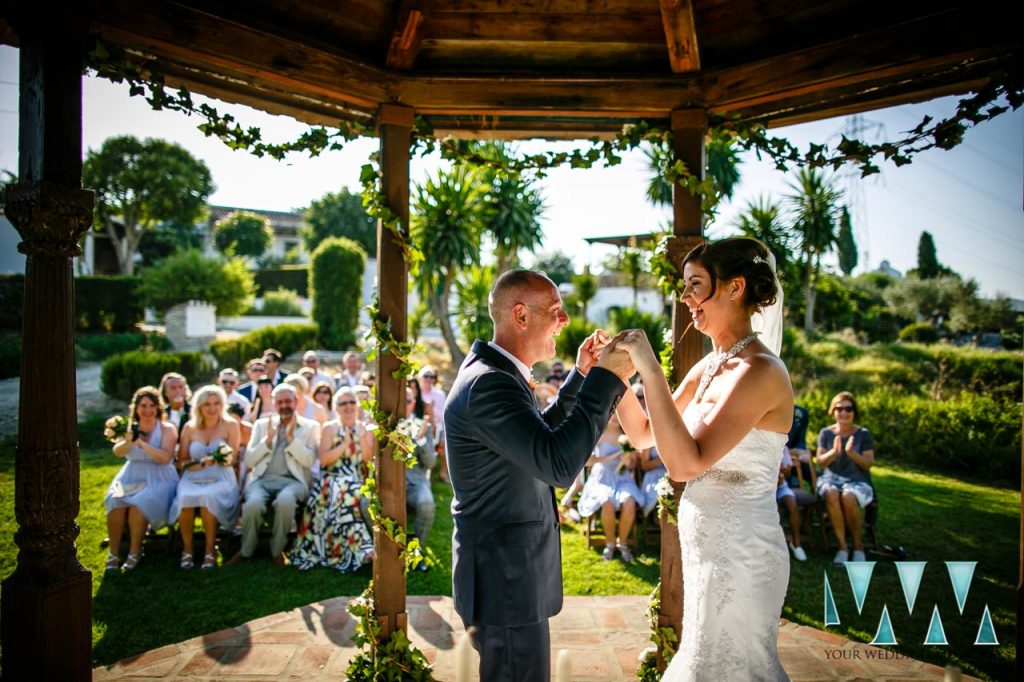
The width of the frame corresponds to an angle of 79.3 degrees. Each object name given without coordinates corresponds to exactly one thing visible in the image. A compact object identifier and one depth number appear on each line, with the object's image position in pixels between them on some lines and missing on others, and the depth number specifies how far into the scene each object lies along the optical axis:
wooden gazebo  2.56
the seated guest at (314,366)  9.52
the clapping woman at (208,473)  5.92
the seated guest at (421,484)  6.24
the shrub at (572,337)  17.39
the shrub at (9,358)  11.47
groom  2.09
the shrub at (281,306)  27.73
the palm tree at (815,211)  20.22
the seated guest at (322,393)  7.63
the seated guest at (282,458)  6.07
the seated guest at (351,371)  9.88
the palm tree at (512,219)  18.34
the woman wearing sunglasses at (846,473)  6.30
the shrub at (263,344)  15.65
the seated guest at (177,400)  7.12
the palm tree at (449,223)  17.05
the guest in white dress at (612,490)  6.34
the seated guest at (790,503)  6.33
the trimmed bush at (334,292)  20.62
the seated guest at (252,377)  8.55
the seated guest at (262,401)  8.02
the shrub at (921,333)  23.12
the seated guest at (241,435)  6.64
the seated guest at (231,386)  8.24
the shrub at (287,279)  37.75
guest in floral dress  5.88
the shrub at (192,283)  21.11
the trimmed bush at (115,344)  16.75
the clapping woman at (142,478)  5.81
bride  2.19
